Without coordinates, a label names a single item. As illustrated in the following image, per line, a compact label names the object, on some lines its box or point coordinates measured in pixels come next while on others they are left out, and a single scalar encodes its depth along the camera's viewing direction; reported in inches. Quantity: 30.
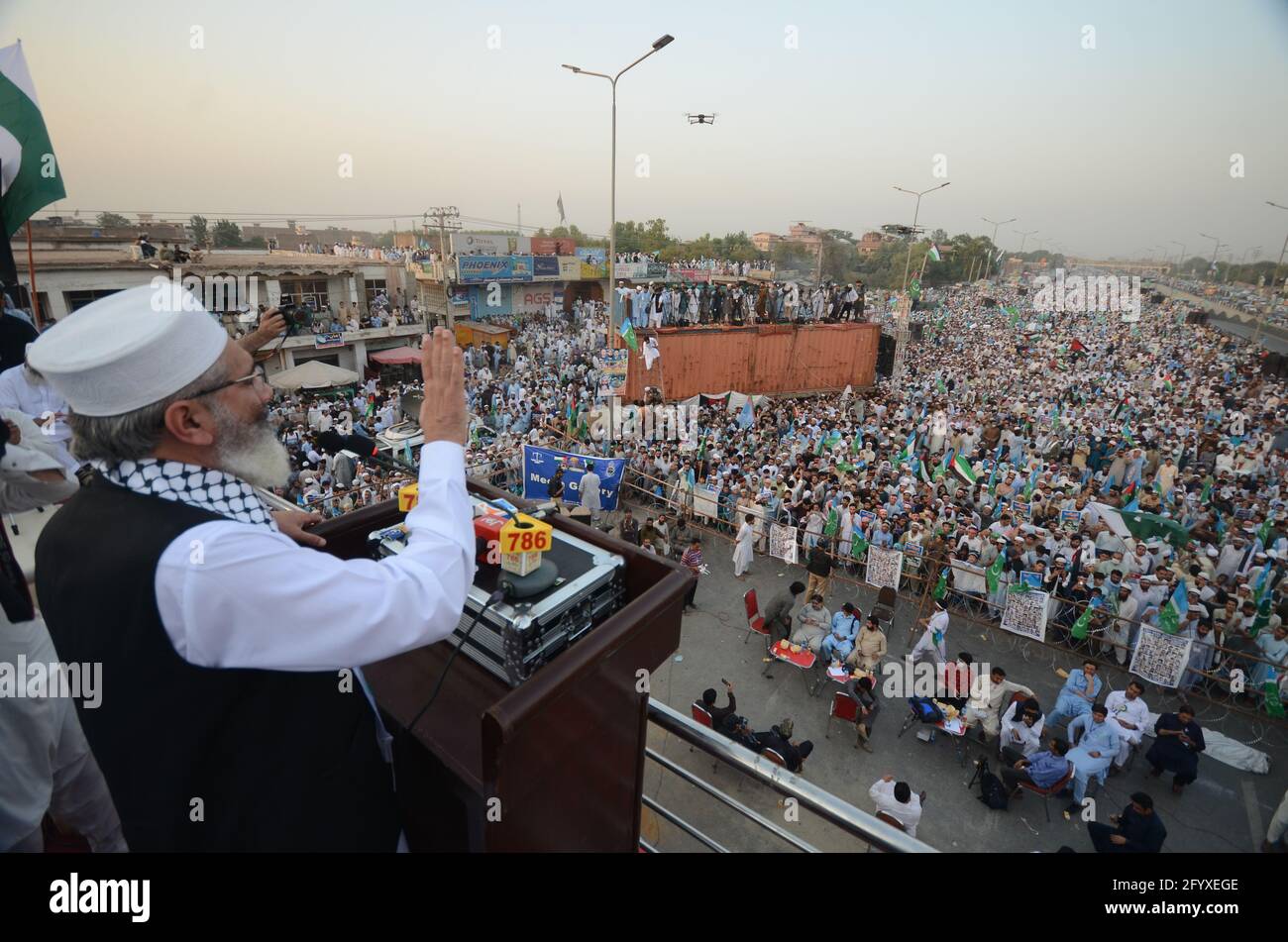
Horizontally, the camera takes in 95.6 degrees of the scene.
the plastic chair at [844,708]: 274.7
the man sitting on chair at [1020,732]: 252.5
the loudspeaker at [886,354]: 1037.8
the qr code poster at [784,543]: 414.3
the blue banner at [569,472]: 452.8
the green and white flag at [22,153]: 149.2
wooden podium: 53.6
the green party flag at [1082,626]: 322.0
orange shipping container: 832.9
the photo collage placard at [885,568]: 369.7
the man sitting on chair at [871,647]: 300.2
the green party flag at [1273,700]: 284.7
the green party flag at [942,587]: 355.3
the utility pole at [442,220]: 935.0
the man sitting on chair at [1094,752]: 242.7
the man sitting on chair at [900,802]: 209.3
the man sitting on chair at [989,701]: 266.8
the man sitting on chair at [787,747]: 236.7
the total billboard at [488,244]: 1560.0
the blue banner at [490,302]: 1453.0
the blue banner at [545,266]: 1553.9
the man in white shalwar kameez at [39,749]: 80.1
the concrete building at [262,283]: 721.6
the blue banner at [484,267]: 1389.0
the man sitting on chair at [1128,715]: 253.8
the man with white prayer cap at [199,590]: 44.7
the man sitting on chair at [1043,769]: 235.6
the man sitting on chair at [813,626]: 315.3
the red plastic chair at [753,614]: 335.9
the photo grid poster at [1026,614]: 335.3
